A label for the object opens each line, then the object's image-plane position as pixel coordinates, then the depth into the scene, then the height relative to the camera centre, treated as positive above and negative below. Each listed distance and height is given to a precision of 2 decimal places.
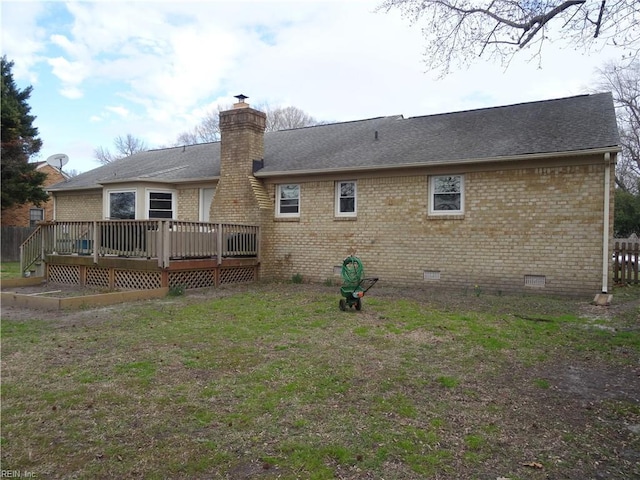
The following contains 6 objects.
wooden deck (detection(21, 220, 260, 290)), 11.79 -0.54
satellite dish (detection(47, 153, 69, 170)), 22.52 +3.52
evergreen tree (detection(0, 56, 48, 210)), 25.34 +4.89
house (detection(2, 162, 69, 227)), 27.62 +1.24
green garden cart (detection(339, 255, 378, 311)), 9.04 -0.97
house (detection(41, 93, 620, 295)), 11.27 +1.13
